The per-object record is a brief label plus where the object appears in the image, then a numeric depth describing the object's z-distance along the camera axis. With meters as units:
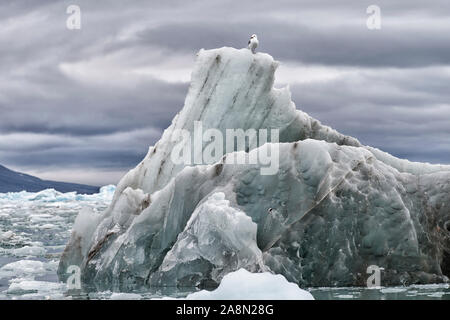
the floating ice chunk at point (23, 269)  15.37
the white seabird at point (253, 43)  16.17
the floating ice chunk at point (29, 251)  19.50
